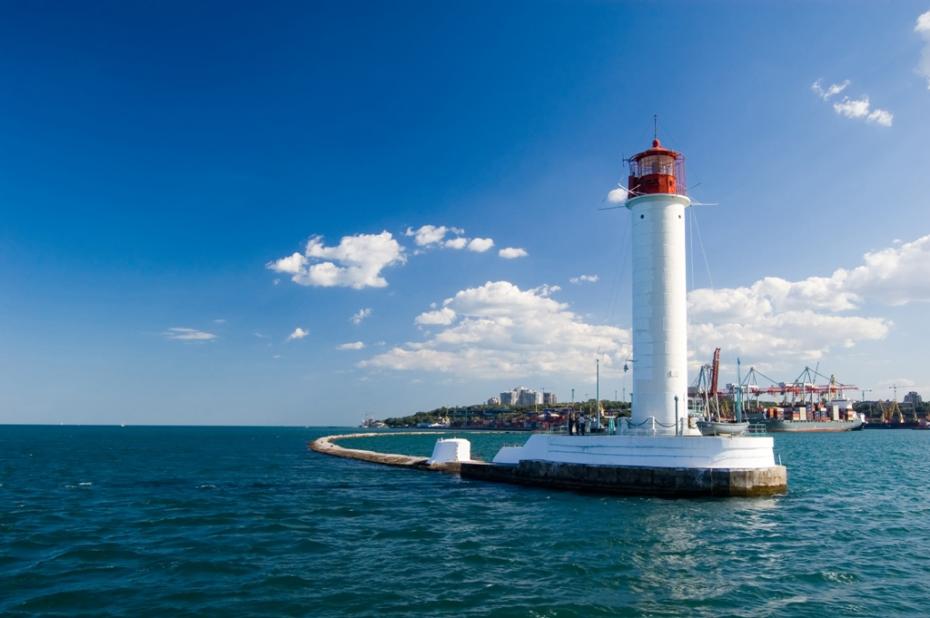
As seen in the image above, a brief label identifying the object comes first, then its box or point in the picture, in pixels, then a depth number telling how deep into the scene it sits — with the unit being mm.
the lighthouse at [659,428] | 26453
